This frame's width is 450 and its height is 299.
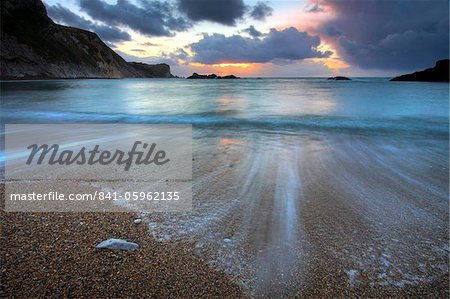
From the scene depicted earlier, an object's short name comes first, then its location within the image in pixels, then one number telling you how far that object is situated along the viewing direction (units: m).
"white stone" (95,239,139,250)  2.47
